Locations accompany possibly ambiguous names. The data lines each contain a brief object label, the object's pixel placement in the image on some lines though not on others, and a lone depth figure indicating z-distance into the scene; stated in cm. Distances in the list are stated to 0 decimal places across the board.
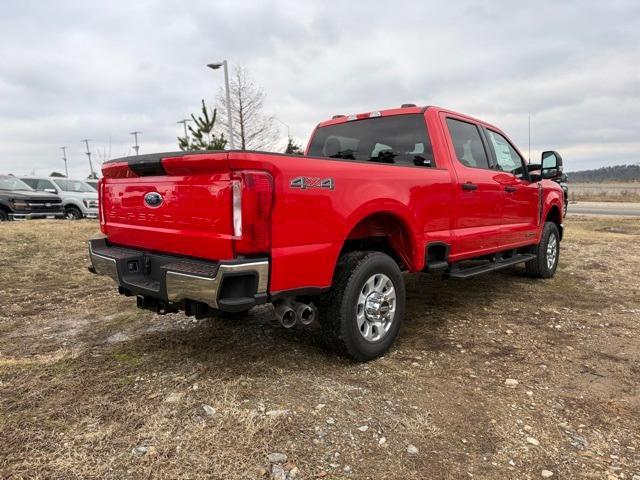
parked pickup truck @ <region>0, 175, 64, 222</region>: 1448
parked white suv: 1650
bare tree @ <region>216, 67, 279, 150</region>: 1925
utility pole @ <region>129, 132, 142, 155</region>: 3951
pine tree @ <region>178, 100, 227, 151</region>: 2079
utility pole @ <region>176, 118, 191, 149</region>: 2252
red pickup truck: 267
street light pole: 1538
